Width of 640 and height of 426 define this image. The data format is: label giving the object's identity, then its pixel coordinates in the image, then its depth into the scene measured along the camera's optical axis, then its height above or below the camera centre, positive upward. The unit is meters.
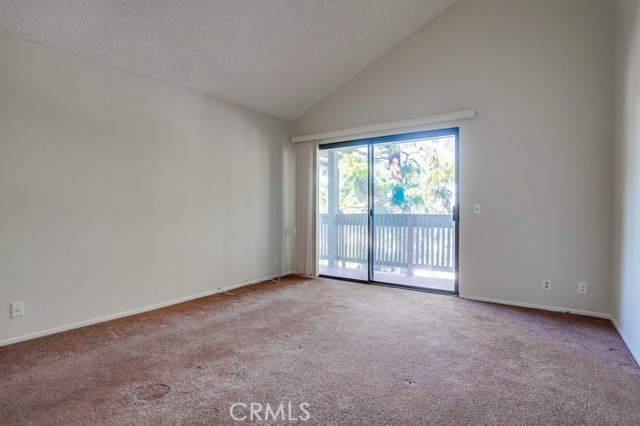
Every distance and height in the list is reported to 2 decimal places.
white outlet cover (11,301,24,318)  2.55 -0.80
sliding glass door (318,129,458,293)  4.36 -0.04
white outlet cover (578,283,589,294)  3.21 -0.84
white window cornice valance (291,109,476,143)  3.79 +1.03
